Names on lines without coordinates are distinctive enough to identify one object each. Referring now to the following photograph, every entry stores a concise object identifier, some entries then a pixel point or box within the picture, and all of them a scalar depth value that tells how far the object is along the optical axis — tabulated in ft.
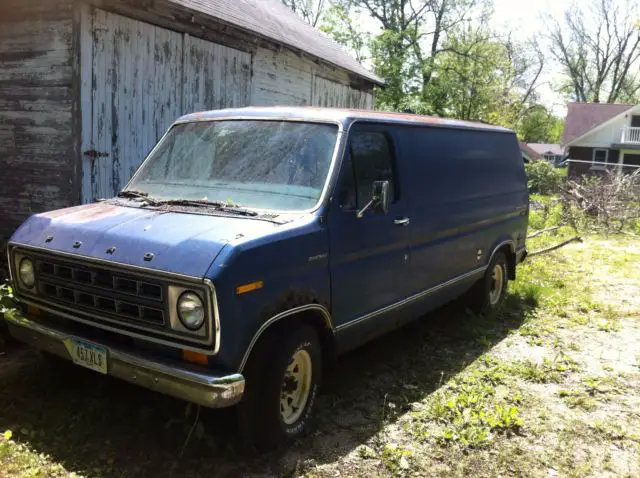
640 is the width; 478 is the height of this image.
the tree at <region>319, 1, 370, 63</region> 103.91
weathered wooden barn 22.70
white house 125.39
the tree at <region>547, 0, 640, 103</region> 176.86
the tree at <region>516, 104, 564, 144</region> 207.00
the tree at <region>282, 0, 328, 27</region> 133.90
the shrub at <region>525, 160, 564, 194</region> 59.62
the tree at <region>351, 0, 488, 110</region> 98.68
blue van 10.32
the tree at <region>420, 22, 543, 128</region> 103.40
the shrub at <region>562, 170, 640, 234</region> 48.14
